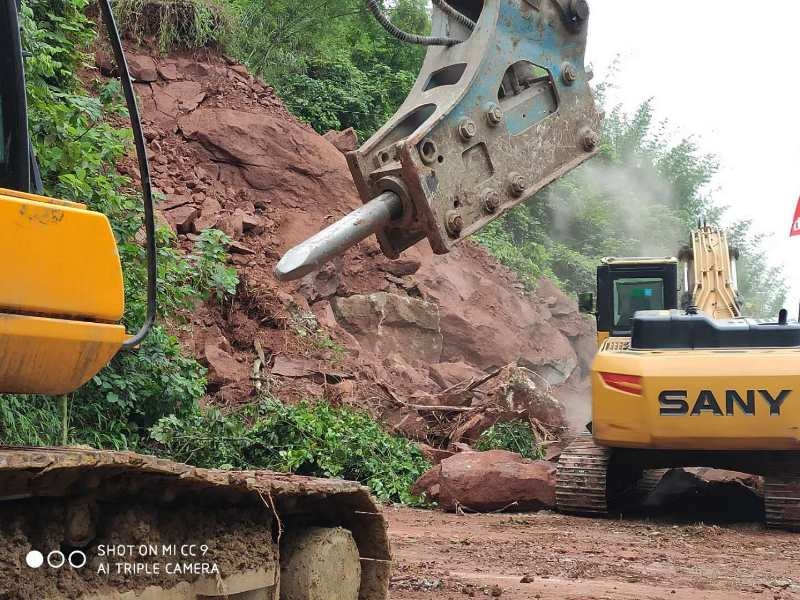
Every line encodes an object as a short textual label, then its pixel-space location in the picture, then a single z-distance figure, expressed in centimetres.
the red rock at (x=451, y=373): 1438
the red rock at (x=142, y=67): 1480
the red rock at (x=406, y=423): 1236
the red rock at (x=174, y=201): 1321
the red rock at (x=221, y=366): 1148
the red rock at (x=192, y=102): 1495
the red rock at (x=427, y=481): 1029
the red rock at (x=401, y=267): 1521
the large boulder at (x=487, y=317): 1589
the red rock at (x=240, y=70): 1588
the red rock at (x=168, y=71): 1516
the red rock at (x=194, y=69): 1543
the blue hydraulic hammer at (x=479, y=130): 457
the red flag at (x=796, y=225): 1418
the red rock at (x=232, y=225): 1340
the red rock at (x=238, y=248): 1321
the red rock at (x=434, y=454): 1180
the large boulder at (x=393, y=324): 1430
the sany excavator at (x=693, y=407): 844
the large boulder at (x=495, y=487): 987
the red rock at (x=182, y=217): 1295
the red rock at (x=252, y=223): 1381
